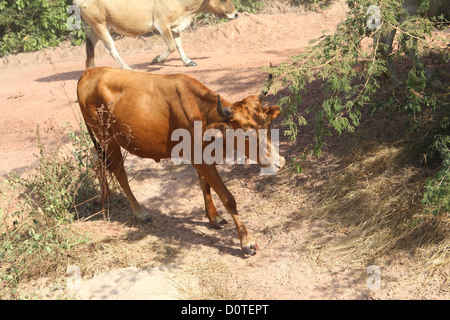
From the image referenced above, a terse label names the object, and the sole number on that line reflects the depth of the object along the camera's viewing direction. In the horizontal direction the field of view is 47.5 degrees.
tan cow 10.97
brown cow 5.22
